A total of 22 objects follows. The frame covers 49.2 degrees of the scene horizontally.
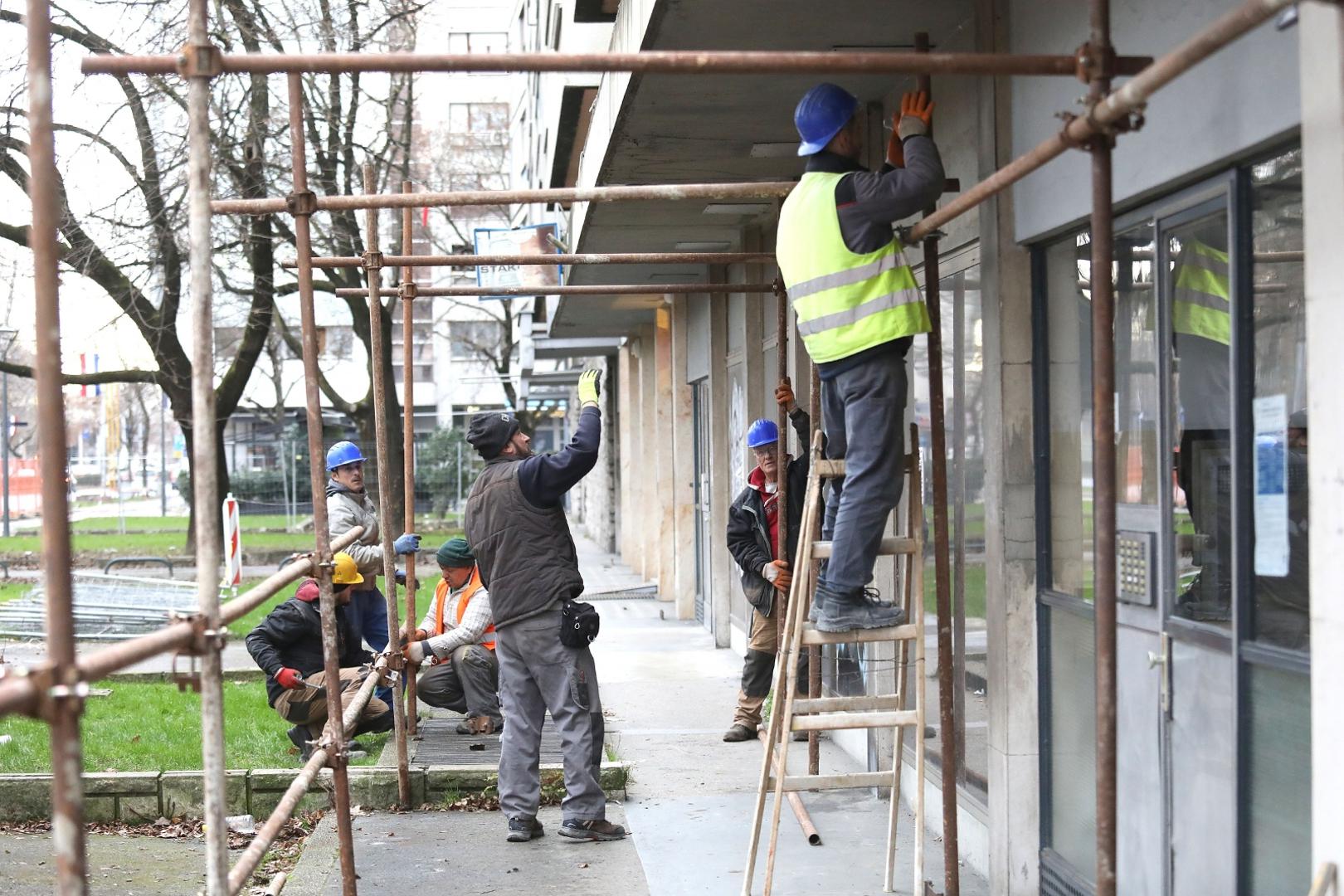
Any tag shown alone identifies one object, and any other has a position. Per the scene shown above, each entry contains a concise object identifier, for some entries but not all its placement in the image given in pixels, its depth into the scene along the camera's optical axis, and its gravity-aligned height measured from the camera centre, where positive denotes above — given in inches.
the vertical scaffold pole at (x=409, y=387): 300.5 +12.1
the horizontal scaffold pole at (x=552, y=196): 231.0 +39.6
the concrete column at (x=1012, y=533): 210.4 -14.2
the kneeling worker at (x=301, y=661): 317.7 -46.6
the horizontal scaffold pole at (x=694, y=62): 148.8 +39.0
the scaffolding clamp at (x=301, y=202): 215.5 +36.4
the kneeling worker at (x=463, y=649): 332.2 -47.6
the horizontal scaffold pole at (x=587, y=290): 308.3 +34.1
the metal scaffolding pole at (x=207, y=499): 145.9 -5.0
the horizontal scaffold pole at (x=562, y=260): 278.0 +36.4
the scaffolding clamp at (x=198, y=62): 152.4 +40.4
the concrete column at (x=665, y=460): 661.3 -8.6
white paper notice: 145.4 -5.6
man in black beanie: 263.7 -32.8
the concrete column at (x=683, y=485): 606.5 -18.4
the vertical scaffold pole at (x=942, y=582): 197.9 -19.9
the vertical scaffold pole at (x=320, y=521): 204.2 -10.1
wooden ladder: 194.5 -32.3
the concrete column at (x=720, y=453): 494.0 -4.3
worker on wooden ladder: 187.6 +17.0
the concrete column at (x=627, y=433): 877.2 +5.6
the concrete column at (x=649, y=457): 761.0 -8.3
